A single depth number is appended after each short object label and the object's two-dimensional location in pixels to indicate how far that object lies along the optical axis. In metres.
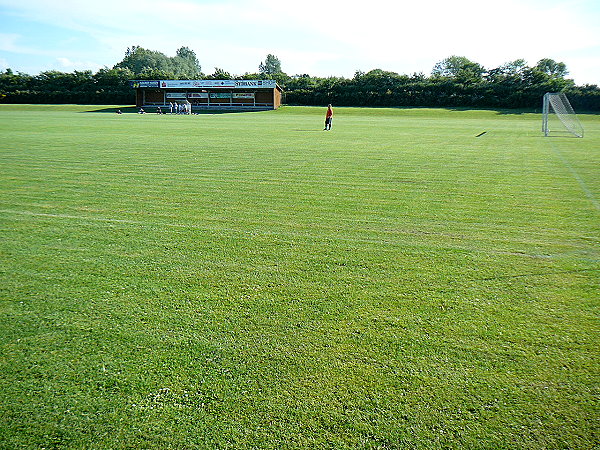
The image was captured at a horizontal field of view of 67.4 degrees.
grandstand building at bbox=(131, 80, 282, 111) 57.44
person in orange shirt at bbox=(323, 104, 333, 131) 26.69
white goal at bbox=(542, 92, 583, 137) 26.32
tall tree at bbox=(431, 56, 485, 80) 136.60
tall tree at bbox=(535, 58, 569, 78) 102.25
